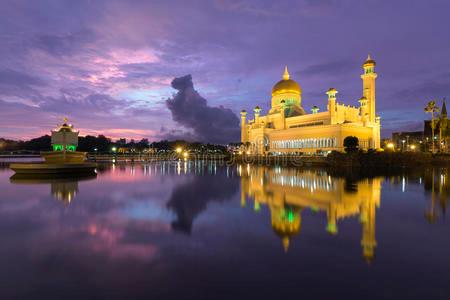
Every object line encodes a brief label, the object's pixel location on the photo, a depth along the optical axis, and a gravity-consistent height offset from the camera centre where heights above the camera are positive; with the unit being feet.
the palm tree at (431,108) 137.59 +21.85
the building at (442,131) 146.82 +14.08
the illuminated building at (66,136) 121.90 +6.50
